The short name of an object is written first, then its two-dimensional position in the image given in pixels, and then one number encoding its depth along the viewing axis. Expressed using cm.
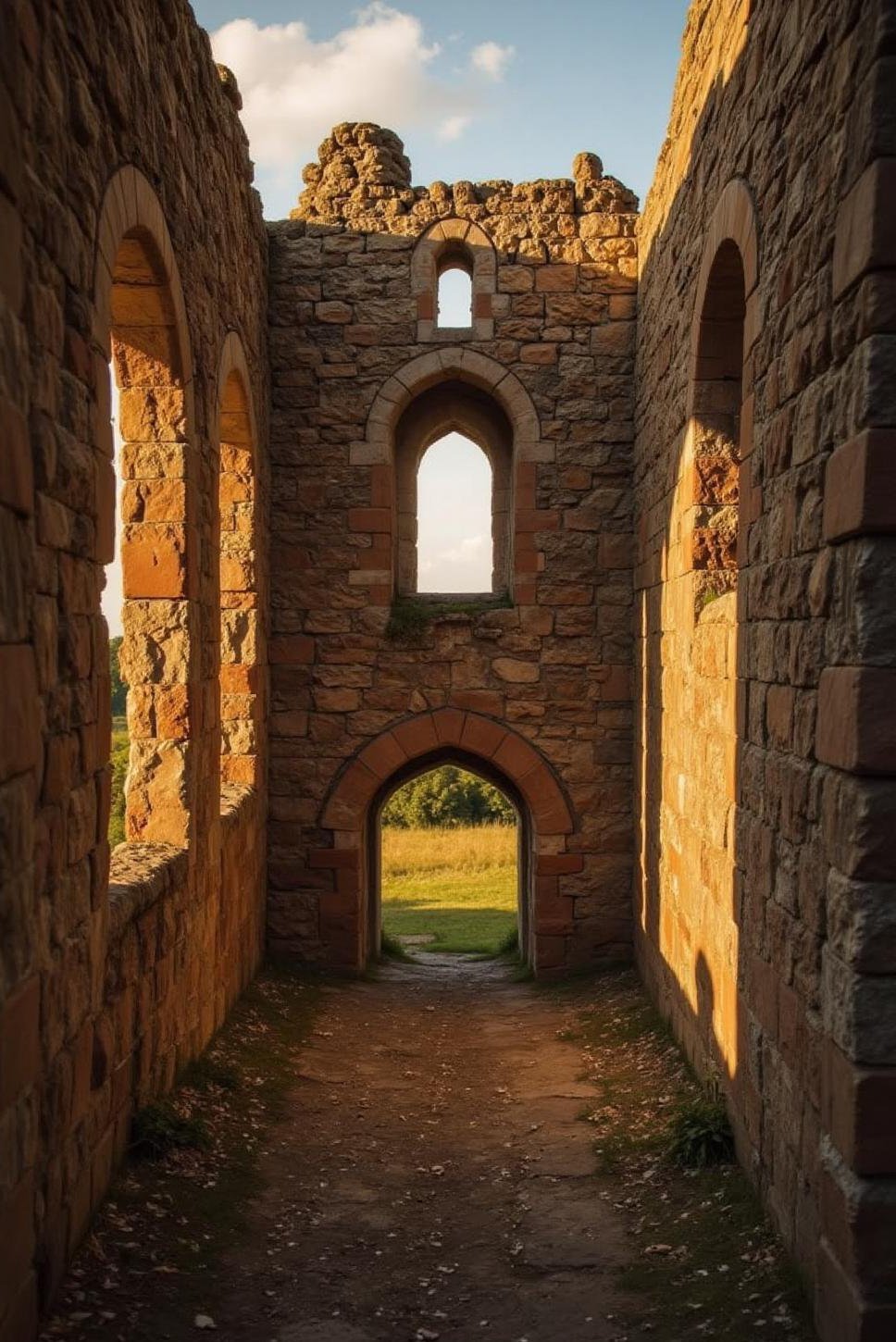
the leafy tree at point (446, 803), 2381
